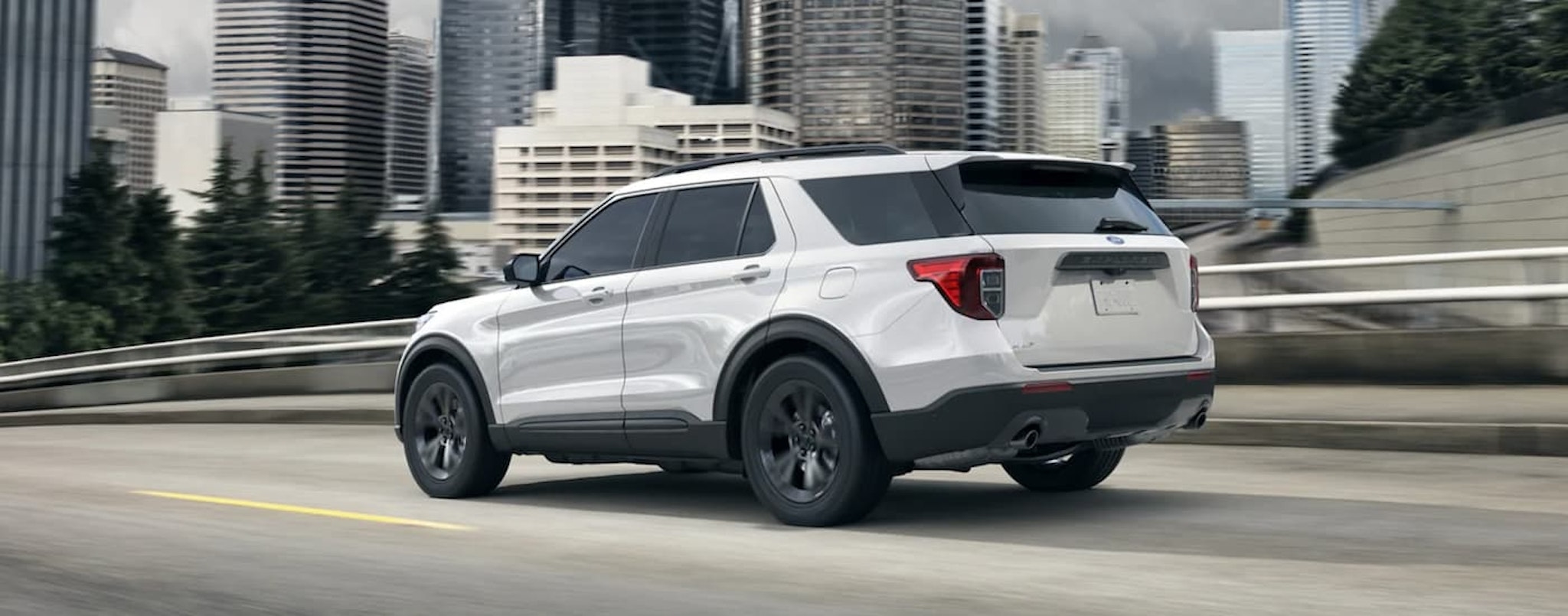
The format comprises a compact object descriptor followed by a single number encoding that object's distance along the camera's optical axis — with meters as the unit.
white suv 6.85
